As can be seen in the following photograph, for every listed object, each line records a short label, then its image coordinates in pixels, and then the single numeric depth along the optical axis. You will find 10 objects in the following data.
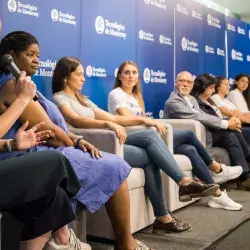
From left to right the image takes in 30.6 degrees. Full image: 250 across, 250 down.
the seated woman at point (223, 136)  4.31
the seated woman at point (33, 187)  1.59
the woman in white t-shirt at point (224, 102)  5.09
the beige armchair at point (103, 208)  2.69
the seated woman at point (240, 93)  5.66
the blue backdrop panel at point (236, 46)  6.72
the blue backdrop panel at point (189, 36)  5.36
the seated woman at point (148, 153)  2.89
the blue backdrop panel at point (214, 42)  5.98
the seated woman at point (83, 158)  2.25
